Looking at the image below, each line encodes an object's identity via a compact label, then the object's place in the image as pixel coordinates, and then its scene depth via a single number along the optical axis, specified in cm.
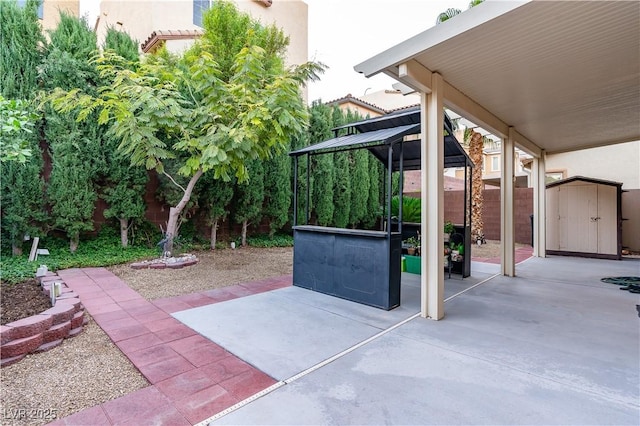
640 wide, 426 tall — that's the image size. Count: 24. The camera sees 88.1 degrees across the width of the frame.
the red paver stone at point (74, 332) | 299
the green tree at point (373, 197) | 1144
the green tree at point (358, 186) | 1082
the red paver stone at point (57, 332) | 276
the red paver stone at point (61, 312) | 292
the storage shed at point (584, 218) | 805
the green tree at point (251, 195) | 812
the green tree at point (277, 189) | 880
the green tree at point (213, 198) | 755
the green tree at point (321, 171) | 980
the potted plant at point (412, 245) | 614
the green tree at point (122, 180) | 639
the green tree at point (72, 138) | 579
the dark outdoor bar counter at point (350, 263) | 394
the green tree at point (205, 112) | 521
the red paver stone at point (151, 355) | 254
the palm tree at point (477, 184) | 1019
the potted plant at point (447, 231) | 590
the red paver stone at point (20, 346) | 249
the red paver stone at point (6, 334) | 251
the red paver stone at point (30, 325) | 262
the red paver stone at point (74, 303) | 321
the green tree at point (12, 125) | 275
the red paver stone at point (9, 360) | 246
